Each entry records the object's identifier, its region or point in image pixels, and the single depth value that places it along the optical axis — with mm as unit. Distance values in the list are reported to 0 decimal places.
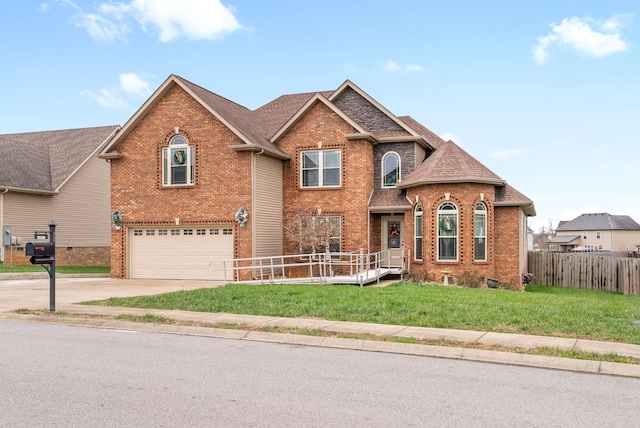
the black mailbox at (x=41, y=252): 13312
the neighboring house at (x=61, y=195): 31844
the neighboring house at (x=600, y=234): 93812
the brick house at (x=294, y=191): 22969
